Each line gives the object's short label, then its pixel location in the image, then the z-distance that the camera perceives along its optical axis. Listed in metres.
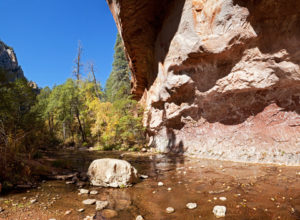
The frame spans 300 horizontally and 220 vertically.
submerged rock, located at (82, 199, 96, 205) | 3.51
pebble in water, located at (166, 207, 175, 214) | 3.07
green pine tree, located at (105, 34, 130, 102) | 26.36
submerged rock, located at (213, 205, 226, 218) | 2.82
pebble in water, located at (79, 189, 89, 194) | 4.18
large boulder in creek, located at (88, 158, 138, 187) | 4.70
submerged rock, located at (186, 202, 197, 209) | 3.18
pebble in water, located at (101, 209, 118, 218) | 2.97
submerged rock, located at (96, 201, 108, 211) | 3.25
